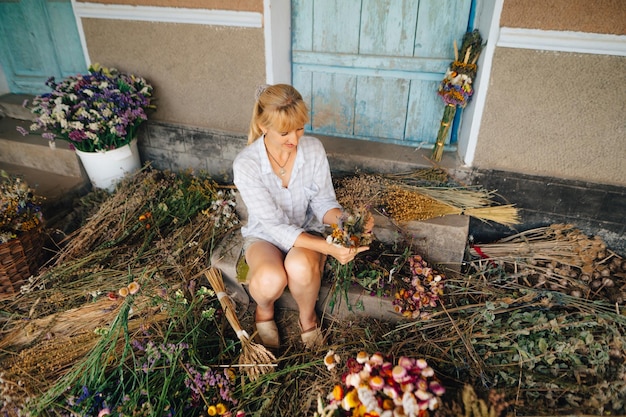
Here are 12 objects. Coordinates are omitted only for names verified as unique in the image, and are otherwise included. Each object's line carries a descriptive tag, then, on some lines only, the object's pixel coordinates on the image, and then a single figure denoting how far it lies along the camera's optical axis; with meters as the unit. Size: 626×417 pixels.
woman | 2.14
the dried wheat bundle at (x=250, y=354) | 2.27
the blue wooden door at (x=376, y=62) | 2.98
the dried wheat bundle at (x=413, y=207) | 2.68
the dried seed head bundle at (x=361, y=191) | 2.79
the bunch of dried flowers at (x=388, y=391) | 1.60
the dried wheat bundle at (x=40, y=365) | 2.14
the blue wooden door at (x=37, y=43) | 3.97
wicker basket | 2.70
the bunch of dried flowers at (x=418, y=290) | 2.38
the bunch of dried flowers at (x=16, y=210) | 2.67
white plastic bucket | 3.40
